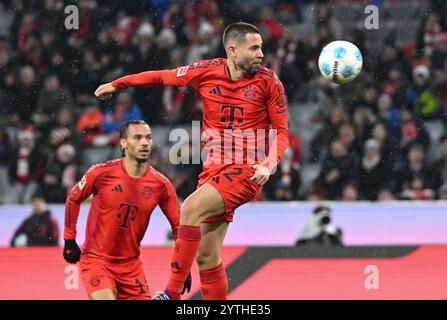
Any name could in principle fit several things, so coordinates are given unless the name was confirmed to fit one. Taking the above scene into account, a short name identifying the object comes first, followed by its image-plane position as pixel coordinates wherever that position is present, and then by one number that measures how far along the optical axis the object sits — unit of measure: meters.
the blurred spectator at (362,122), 11.97
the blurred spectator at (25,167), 12.07
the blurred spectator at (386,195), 11.52
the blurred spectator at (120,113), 12.20
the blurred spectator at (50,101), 12.42
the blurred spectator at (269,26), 12.92
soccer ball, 7.69
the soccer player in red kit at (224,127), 6.98
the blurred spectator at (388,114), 12.08
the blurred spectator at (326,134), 12.02
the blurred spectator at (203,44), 12.80
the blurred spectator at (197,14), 13.23
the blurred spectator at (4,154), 12.36
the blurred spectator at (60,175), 11.67
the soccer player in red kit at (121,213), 7.52
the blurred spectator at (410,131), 11.91
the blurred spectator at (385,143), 11.80
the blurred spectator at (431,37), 12.89
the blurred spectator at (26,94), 12.60
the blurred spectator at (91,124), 12.33
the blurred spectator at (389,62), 12.57
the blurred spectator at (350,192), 11.56
